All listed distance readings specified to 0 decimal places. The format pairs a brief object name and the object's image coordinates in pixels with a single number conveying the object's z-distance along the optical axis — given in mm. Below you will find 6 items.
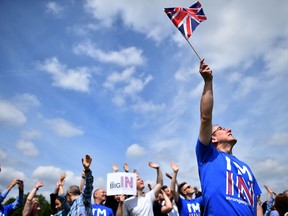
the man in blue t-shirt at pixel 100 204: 5276
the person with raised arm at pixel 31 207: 5330
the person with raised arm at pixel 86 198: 3315
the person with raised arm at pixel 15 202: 5814
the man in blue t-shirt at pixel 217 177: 2349
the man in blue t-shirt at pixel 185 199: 5188
